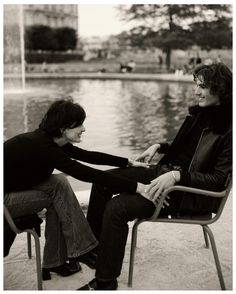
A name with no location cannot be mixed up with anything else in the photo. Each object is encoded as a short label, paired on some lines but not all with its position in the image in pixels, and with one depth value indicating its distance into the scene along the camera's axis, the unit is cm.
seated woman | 265
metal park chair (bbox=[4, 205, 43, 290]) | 250
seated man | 266
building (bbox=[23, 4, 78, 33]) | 6419
